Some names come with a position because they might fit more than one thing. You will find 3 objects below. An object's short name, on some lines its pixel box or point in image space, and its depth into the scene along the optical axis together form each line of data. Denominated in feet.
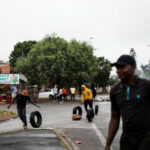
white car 107.80
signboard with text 80.30
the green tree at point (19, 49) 148.05
